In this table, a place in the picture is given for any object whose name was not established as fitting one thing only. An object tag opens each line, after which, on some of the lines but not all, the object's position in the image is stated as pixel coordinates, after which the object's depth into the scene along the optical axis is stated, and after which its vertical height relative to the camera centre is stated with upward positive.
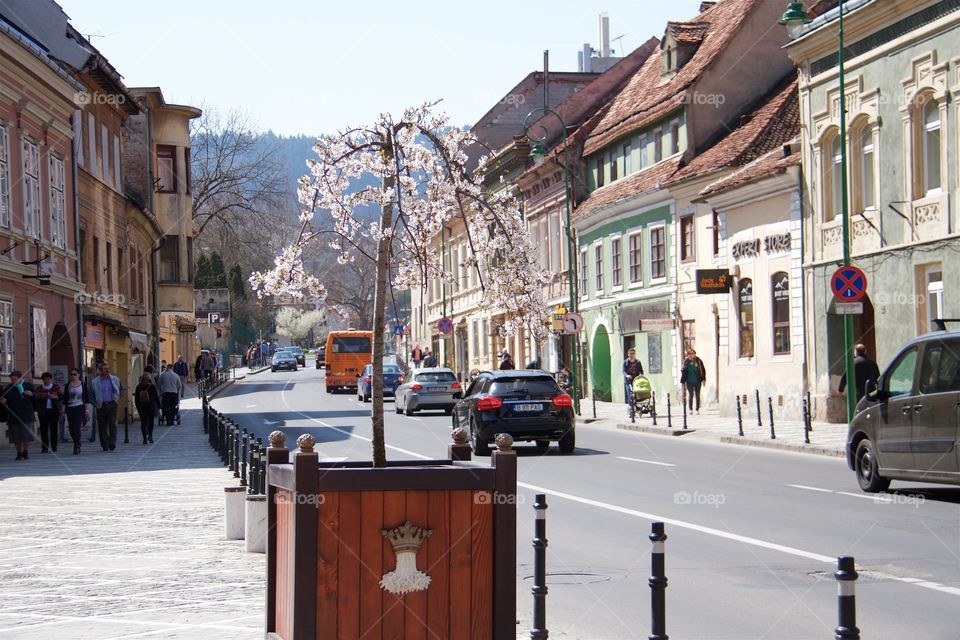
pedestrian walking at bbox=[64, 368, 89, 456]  26.56 -1.13
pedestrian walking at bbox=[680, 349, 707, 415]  35.93 -1.09
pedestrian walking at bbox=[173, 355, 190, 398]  59.89 -0.91
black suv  23.39 -1.27
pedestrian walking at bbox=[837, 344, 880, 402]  21.96 -0.66
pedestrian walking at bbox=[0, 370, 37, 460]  24.53 -1.18
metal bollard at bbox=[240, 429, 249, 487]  15.84 -1.45
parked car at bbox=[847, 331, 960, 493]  14.37 -1.02
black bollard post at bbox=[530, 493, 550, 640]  7.00 -1.35
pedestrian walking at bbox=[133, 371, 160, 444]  30.09 -1.33
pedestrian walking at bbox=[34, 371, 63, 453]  26.12 -1.20
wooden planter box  6.29 -1.00
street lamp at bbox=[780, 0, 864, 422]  24.89 +1.43
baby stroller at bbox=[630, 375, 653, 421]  33.91 -1.48
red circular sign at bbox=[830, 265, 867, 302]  23.20 +0.85
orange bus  63.28 -0.85
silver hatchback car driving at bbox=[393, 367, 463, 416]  40.44 -1.49
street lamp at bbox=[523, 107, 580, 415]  39.42 +1.19
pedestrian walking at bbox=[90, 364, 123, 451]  27.38 -1.12
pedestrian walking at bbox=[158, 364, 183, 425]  37.28 -1.30
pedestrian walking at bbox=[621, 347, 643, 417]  36.88 -0.88
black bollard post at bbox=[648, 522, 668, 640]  6.03 -1.16
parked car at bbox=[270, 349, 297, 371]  105.25 -1.32
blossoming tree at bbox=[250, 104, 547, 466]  8.51 +0.87
